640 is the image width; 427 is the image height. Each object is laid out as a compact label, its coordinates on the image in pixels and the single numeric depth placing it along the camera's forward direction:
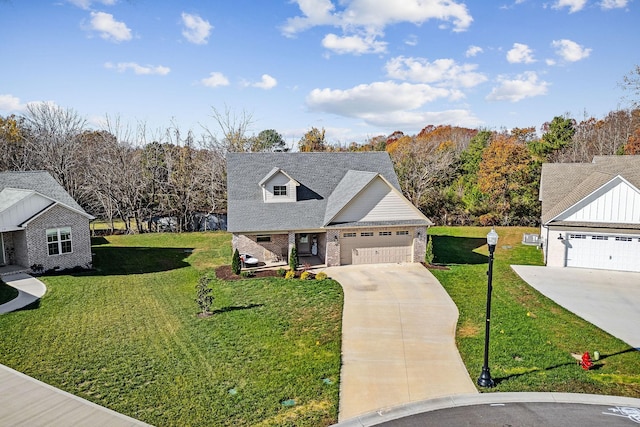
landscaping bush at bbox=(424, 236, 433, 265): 23.27
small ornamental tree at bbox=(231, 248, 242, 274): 21.27
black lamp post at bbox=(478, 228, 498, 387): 11.12
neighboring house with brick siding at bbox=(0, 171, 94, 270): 21.00
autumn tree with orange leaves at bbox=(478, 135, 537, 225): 36.44
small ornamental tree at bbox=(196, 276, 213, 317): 16.28
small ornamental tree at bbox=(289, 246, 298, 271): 21.52
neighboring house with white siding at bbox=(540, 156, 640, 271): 21.88
